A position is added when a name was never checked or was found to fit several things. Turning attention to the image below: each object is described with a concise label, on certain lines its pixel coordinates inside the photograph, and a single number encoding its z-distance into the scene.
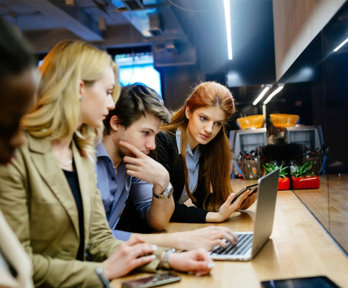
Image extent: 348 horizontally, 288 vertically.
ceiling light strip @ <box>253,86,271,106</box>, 5.56
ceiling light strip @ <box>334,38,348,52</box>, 1.67
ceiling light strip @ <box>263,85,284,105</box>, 4.75
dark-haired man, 1.89
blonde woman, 1.17
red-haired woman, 2.52
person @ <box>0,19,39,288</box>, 0.47
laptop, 1.42
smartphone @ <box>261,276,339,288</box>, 1.15
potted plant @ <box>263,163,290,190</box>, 3.35
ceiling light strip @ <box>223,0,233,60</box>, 3.17
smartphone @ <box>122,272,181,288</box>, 1.19
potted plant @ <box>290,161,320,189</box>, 3.18
